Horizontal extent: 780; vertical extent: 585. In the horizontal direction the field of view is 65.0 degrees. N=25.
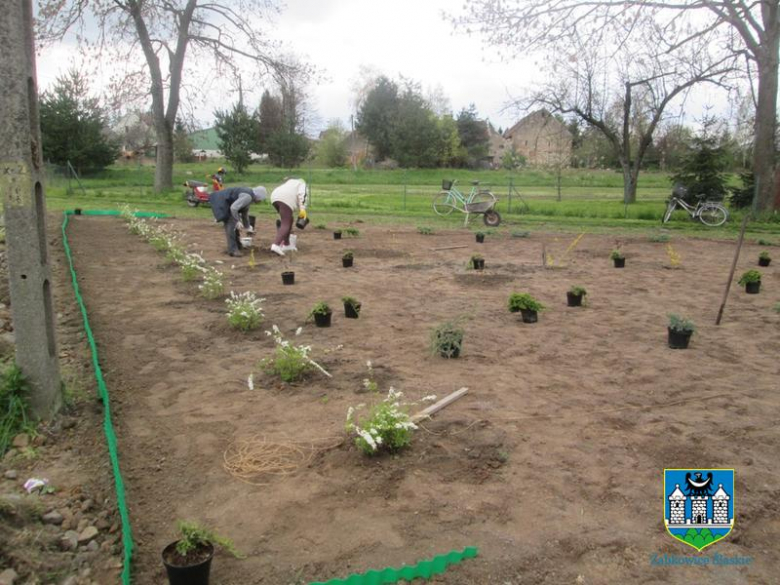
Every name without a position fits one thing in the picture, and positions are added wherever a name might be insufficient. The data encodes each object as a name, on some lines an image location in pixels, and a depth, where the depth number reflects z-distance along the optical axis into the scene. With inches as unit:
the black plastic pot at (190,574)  92.4
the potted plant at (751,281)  305.9
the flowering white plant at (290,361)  178.5
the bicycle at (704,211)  657.6
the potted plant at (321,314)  238.5
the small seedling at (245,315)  230.2
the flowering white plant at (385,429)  131.5
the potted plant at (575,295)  277.4
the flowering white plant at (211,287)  285.0
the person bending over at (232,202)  402.0
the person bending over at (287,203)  407.8
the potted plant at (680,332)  213.3
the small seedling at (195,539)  96.9
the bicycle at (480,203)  640.4
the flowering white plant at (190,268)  316.8
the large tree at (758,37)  585.9
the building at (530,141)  1333.7
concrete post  137.9
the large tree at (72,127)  1252.5
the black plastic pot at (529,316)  251.2
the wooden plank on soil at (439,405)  149.7
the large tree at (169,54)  880.9
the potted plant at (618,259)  387.5
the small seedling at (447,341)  200.7
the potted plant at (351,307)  251.8
